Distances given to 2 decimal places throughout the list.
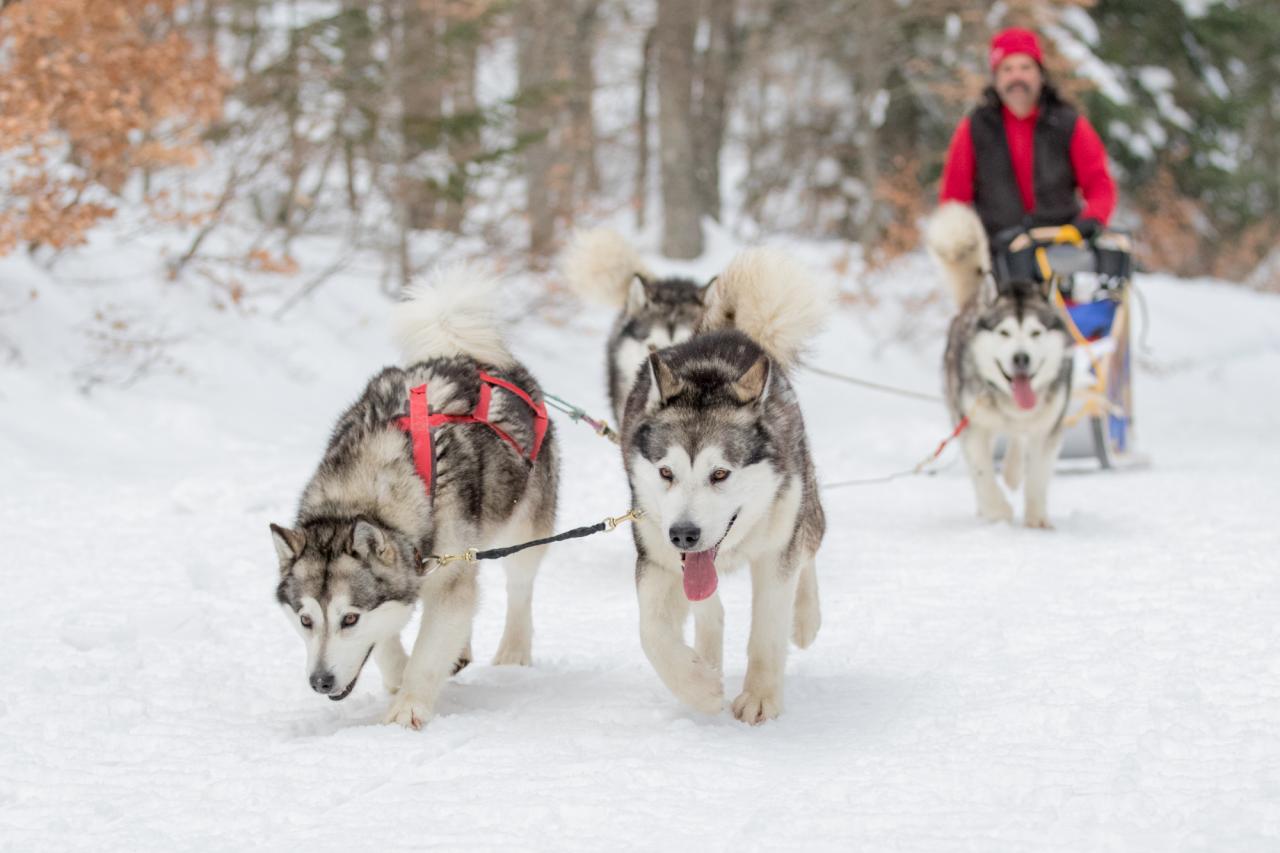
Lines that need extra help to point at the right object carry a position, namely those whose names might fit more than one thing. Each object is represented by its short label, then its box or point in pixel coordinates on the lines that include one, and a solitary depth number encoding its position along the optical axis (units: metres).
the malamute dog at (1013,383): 13.13
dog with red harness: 6.87
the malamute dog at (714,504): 6.74
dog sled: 15.05
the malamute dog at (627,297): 12.24
